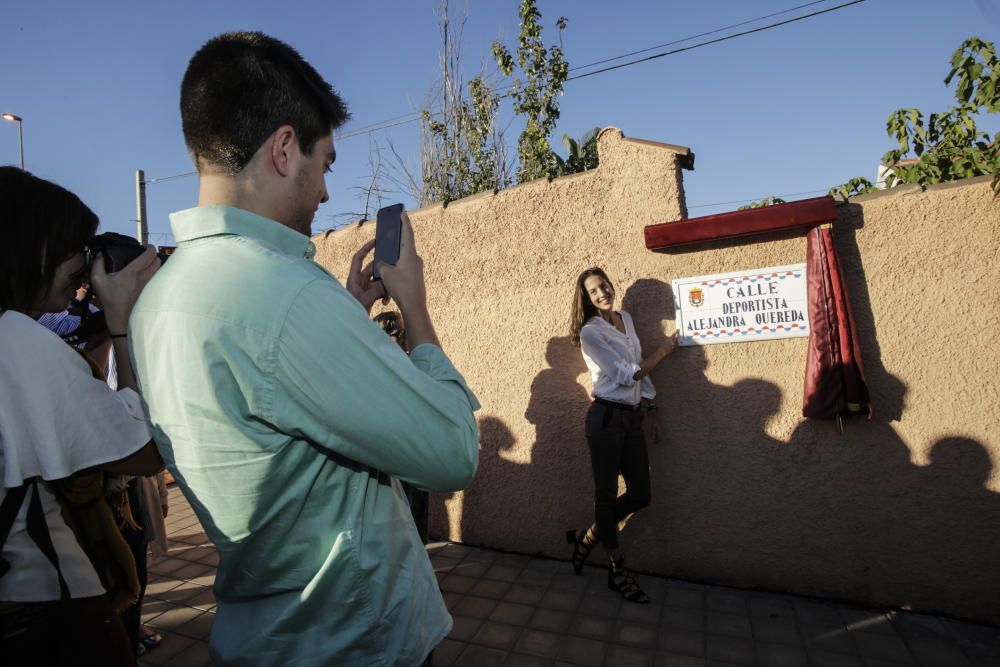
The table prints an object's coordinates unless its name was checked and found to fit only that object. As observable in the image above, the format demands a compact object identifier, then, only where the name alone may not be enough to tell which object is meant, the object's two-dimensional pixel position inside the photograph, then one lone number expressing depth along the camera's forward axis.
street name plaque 3.36
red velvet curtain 3.11
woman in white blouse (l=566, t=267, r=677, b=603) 3.54
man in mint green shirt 0.86
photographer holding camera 1.21
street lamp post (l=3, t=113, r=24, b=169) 15.08
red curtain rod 3.18
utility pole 15.91
